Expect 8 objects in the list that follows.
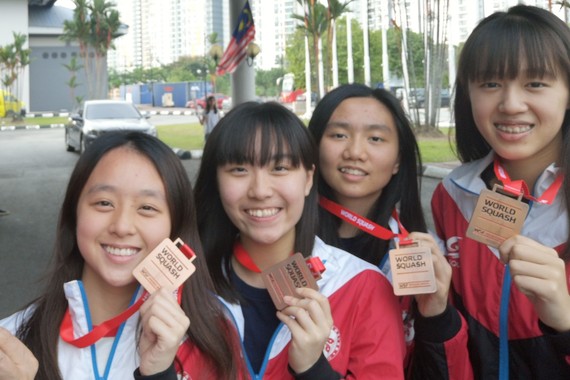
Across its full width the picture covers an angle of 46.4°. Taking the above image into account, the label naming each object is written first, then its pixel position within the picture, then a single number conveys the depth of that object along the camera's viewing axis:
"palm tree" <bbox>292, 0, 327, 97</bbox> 23.95
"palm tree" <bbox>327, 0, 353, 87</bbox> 22.94
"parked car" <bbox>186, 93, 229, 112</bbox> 51.39
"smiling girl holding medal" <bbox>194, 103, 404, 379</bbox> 1.69
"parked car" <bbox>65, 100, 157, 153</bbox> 14.29
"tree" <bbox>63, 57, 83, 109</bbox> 37.81
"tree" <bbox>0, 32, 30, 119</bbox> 34.97
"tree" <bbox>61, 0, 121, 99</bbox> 35.12
